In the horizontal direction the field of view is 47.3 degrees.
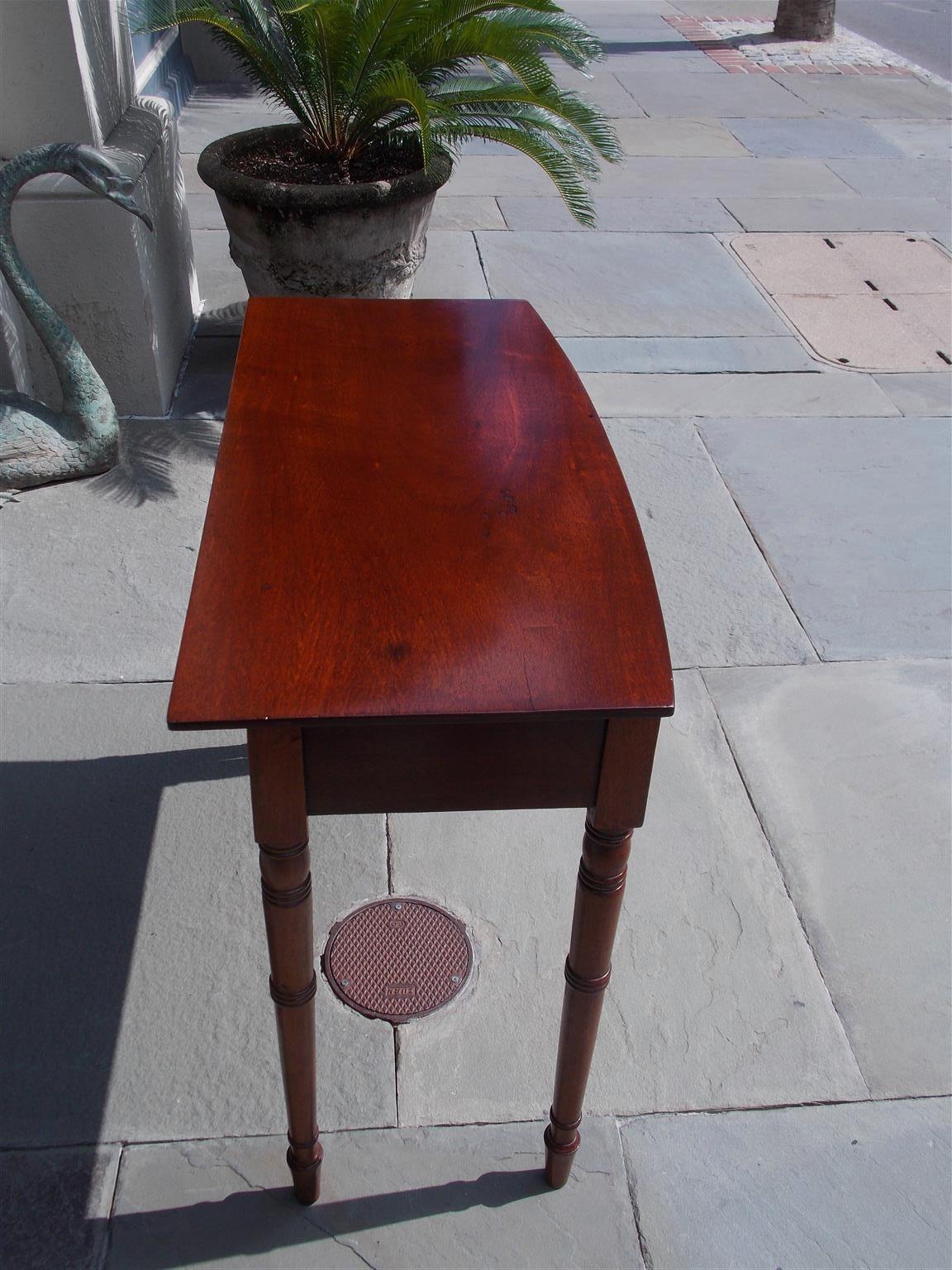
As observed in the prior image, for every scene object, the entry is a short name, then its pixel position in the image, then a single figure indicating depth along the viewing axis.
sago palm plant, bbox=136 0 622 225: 3.53
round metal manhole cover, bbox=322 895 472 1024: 2.05
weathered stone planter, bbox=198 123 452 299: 3.67
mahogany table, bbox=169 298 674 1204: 1.23
